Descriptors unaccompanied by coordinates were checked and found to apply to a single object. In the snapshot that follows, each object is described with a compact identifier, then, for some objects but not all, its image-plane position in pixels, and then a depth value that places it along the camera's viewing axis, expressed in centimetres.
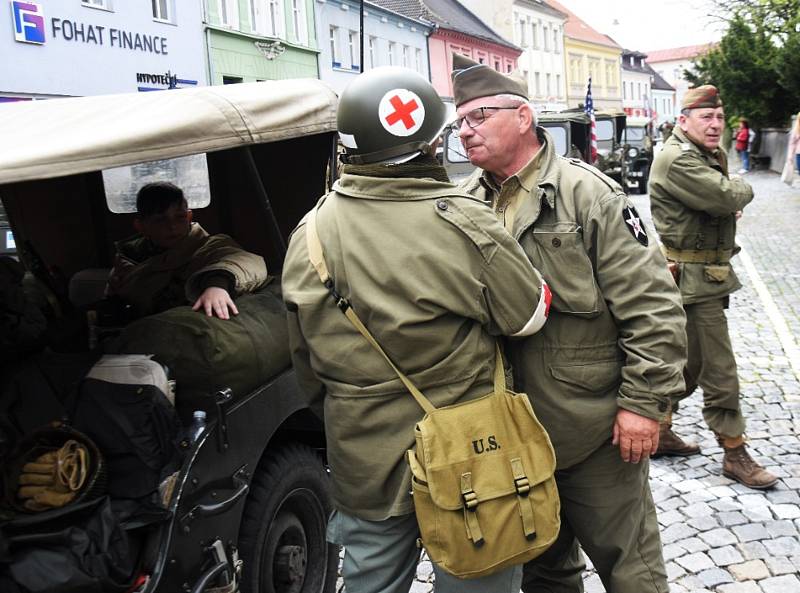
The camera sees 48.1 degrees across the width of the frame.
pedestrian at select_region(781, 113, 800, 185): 1419
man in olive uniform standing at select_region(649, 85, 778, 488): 462
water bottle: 276
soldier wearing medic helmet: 230
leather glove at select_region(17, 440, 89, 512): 250
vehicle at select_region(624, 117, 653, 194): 2575
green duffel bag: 302
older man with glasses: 273
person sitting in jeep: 354
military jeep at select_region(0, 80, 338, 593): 250
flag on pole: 2215
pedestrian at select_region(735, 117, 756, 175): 3077
